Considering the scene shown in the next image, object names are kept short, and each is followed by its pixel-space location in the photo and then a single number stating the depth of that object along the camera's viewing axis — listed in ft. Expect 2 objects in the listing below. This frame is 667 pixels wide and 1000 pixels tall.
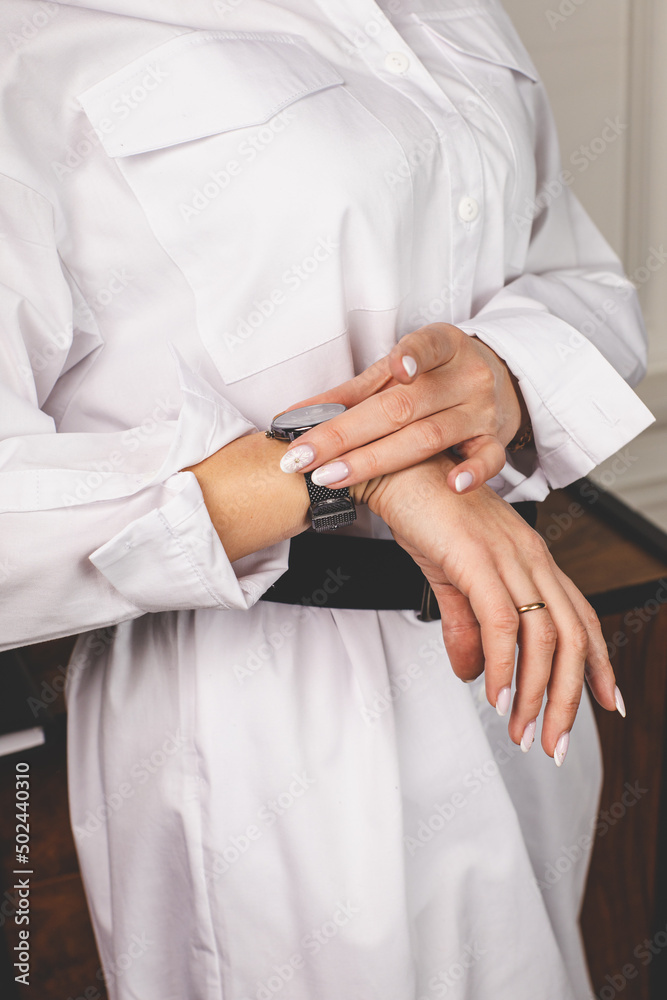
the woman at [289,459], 1.83
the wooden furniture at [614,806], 2.96
